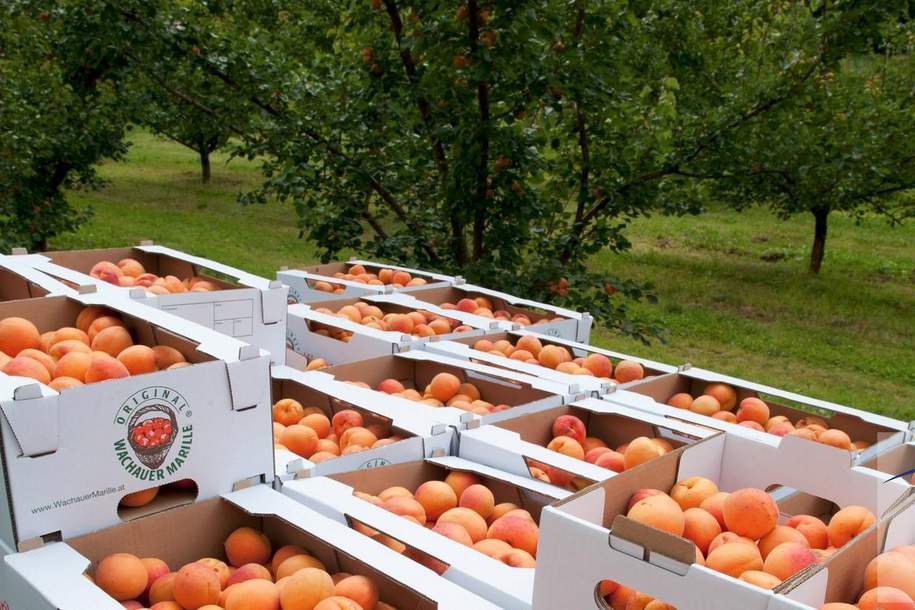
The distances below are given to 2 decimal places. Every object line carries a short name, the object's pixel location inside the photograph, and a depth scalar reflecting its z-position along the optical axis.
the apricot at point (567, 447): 2.26
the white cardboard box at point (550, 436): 2.07
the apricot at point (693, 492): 1.77
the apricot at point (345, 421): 2.39
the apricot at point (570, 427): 2.39
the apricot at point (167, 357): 2.03
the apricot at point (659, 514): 1.57
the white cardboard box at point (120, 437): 1.53
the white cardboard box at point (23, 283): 2.42
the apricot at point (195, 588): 1.56
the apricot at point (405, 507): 1.87
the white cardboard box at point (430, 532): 1.54
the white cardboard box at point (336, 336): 3.00
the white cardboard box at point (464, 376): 2.61
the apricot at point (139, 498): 1.73
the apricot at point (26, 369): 1.84
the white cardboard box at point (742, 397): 2.34
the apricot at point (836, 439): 2.37
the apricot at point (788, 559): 1.48
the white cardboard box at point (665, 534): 1.23
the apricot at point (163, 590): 1.60
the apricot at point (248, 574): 1.64
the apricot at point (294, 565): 1.67
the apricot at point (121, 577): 1.58
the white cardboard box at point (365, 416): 1.99
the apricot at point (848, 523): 1.67
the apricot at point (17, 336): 2.09
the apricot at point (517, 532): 1.83
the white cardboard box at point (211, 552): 1.46
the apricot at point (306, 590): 1.54
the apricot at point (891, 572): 1.34
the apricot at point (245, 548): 1.75
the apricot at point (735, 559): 1.51
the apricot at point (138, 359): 1.98
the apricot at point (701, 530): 1.65
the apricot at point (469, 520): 1.87
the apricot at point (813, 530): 1.73
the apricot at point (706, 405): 2.65
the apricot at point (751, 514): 1.64
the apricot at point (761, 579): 1.41
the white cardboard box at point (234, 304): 2.52
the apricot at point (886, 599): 1.28
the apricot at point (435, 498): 1.99
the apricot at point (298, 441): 2.23
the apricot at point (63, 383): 1.83
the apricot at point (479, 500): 1.99
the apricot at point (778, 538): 1.63
